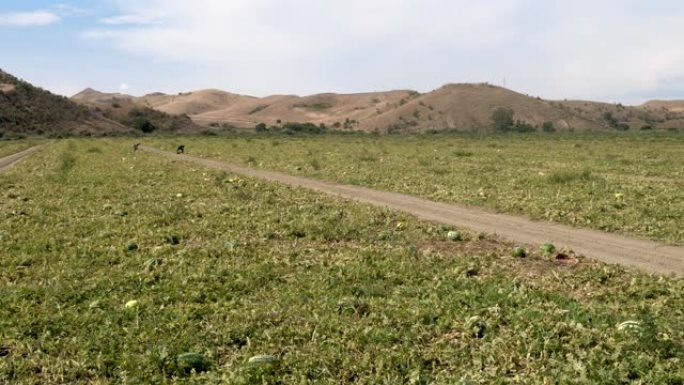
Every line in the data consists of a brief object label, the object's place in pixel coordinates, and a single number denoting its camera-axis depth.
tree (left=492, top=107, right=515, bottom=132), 135.89
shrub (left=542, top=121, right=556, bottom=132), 130.07
